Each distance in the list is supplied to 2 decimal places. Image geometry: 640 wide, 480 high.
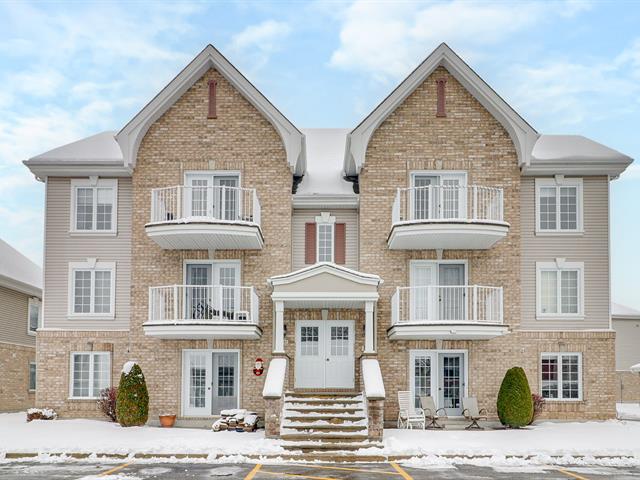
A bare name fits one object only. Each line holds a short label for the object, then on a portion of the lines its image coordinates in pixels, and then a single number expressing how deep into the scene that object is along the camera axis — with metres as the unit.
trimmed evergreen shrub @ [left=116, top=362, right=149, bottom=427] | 25.12
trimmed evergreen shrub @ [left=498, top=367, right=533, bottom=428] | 25.12
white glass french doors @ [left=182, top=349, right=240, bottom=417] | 26.56
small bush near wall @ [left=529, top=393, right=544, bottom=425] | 26.28
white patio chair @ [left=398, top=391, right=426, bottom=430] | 24.89
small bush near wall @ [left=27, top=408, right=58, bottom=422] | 26.94
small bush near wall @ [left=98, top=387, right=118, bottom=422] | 26.39
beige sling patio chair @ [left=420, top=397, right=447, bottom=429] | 25.39
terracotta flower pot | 25.77
